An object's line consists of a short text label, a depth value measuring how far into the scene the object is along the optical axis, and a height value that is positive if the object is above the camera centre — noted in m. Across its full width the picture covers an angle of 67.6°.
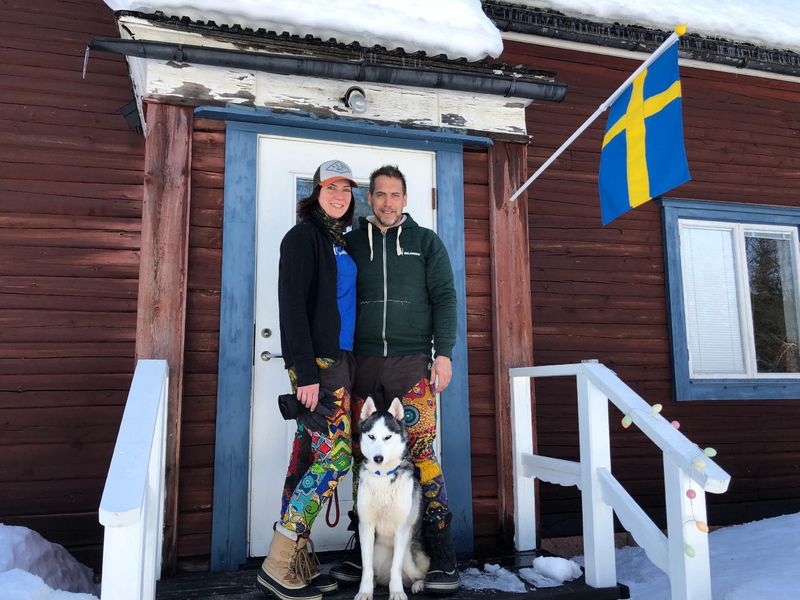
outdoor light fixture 3.67 +1.63
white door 3.40 +0.50
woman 2.64 +0.04
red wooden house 3.40 +0.88
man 2.97 +0.20
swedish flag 2.96 +1.15
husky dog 2.66 -0.57
